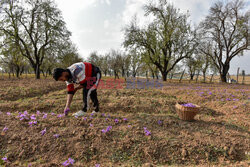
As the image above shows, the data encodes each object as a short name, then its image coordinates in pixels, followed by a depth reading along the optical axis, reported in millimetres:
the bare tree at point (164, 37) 19098
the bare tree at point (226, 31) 18922
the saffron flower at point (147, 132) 3535
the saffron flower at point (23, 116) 4138
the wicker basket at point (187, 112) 4354
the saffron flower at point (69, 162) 2575
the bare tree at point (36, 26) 16875
